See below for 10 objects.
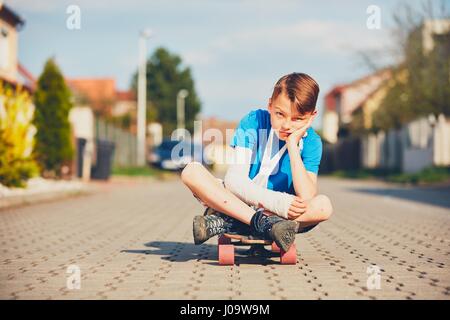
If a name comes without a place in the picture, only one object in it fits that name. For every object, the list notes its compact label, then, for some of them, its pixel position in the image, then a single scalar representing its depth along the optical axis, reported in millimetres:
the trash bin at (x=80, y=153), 25291
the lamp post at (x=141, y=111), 37312
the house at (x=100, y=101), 53062
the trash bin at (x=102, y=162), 26797
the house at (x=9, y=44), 27656
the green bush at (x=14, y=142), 13656
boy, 5488
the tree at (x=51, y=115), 20047
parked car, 36062
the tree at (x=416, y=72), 29328
